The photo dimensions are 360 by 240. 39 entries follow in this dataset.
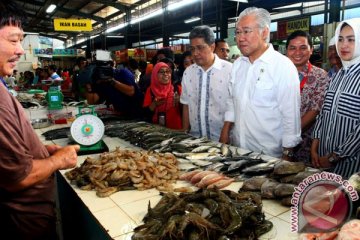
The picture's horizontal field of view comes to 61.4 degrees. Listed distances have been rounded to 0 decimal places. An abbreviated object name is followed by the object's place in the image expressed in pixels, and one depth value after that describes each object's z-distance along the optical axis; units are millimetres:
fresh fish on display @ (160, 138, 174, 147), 3015
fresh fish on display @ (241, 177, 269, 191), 1931
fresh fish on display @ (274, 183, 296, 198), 1749
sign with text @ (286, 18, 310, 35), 7923
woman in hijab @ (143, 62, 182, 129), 4637
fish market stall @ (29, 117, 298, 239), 1574
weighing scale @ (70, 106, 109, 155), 2920
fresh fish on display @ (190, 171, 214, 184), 2150
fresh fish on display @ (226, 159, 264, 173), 2275
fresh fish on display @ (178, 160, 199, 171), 2445
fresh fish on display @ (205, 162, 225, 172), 2352
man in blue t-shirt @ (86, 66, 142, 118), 4684
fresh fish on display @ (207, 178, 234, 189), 2006
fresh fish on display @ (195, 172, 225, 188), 2057
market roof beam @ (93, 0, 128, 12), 17922
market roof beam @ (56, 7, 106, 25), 20789
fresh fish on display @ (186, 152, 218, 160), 2641
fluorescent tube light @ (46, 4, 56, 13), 19034
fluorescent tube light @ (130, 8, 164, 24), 16006
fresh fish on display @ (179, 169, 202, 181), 2233
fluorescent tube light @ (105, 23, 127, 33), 20738
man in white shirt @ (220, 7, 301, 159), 2902
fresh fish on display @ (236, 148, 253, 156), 2678
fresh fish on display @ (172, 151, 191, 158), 2711
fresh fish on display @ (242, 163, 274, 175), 2156
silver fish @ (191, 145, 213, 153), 2771
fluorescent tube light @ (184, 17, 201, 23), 16348
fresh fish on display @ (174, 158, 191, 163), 2616
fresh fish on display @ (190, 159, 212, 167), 2467
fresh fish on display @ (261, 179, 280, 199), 1823
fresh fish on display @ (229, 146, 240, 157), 2670
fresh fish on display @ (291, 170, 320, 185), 1832
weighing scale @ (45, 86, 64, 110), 4828
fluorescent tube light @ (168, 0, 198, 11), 12369
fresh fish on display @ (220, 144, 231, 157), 2660
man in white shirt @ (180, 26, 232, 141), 3715
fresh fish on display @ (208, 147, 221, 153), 2753
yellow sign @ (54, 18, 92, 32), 16531
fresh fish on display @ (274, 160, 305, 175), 1950
